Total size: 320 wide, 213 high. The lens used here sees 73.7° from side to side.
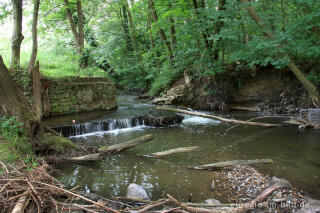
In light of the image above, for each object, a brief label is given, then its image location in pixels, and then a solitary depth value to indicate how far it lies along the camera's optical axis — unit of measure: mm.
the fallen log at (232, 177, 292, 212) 2792
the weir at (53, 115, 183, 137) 8305
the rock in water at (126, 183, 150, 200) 3592
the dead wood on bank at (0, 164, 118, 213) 2125
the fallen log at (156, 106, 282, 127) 5019
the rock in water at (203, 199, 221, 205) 3359
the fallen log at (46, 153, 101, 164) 4941
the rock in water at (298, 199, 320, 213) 2830
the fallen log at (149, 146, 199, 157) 5332
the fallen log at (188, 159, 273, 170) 4707
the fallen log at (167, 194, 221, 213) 2514
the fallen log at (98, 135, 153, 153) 5504
